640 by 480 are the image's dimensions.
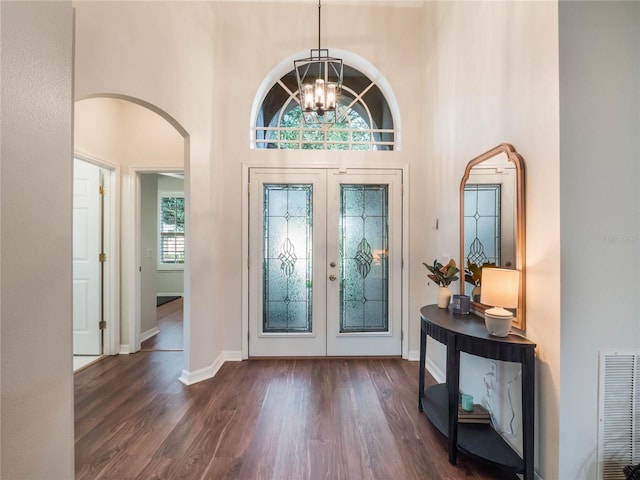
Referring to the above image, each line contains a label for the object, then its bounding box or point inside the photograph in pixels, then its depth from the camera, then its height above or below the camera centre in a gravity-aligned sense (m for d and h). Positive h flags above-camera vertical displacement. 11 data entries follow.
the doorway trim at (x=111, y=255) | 3.27 -0.20
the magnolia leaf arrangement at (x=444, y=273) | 2.25 -0.28
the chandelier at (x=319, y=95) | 2.45 +1.29
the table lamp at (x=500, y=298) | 1.63 -0.35
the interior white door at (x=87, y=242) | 3.23 -0.05
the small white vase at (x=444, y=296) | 2.31 -0.47
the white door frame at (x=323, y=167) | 3.20 +0.08
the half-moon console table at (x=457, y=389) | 1.51 -0.87
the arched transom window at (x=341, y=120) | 3.38 +1.48
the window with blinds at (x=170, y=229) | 6.76 +0.23
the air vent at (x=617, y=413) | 1.46 -0.91
